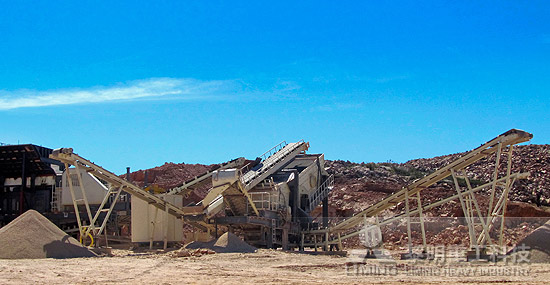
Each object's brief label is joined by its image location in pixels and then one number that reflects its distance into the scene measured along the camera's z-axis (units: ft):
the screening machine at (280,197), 86.79
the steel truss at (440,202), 80.28
